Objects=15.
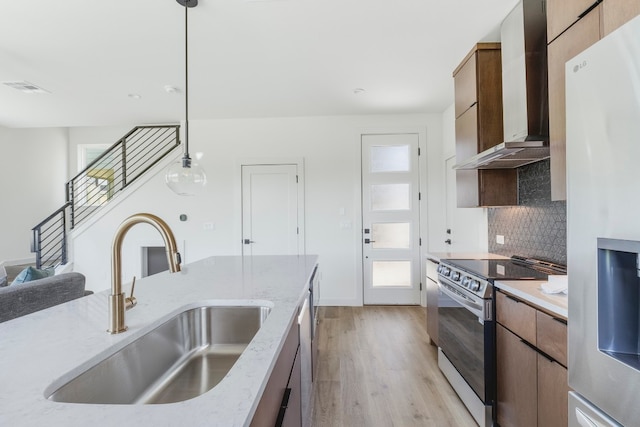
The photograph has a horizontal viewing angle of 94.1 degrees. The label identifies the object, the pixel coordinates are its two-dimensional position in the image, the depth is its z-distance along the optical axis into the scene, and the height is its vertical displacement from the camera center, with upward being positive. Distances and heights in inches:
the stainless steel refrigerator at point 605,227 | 29.4 -1.2
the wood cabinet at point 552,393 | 48.1 -30.0
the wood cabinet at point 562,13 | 54.2 +39.4
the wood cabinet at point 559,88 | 55.0 +26.0
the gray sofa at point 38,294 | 77.8 -21.0
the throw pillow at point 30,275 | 93.7 -17.9
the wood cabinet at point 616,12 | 42.6 +30.7
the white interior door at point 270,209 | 166.9 +5.1
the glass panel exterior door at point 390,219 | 162.7 -0.8
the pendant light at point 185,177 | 87.7 +12.6
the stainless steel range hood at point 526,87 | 73.1 +33.3
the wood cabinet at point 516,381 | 55.6 -33.0
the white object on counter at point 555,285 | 54.1 -13.1
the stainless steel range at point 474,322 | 67.9 -27.1
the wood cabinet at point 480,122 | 90.7 +30.0
